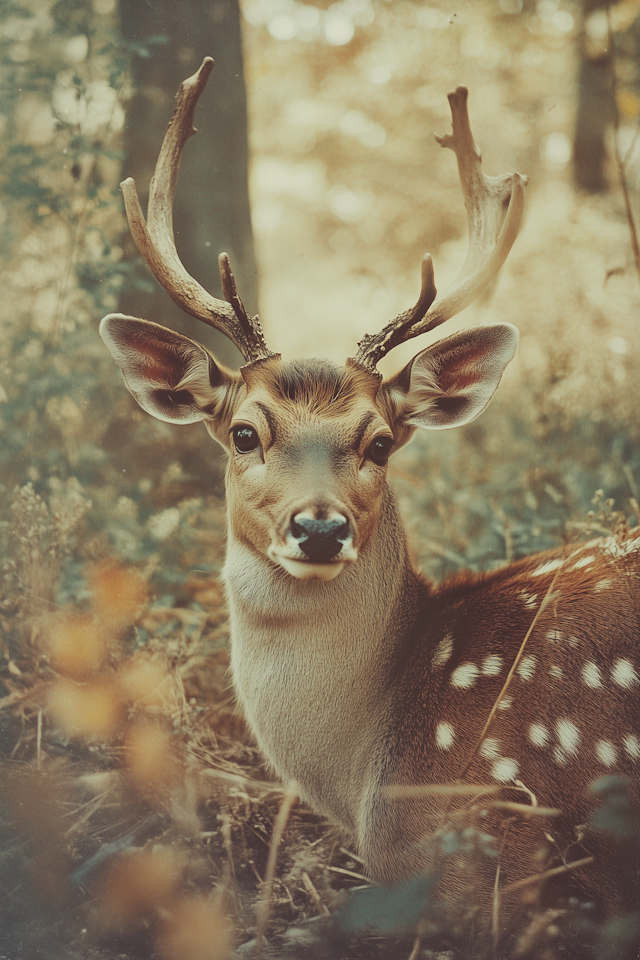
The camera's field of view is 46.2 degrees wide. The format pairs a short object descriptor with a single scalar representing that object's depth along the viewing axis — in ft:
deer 6.25
